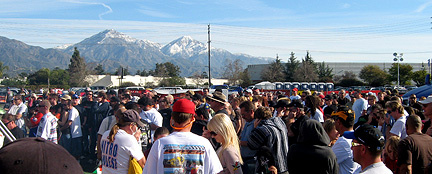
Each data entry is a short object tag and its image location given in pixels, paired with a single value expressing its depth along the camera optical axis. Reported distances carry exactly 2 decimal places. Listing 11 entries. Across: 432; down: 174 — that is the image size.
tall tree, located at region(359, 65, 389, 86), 61.47
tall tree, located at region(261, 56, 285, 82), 75.25
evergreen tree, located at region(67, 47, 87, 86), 75.56
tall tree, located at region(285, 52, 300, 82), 76.75
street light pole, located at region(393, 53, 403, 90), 47.13
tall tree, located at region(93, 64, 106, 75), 127.06
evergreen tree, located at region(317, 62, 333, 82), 80.19
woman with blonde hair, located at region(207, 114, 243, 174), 4.22
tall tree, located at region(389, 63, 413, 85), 58.81
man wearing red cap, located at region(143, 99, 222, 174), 3.35
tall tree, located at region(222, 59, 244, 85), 76.06
